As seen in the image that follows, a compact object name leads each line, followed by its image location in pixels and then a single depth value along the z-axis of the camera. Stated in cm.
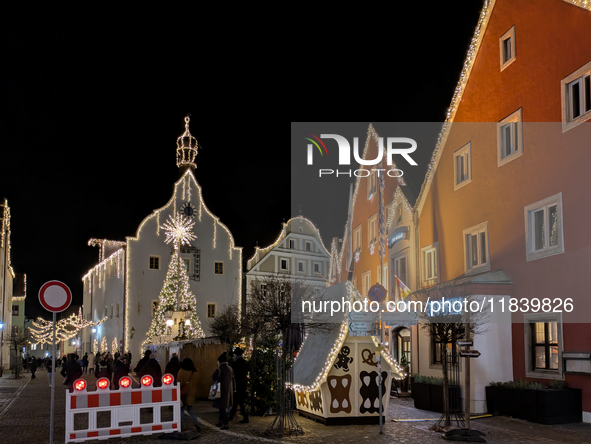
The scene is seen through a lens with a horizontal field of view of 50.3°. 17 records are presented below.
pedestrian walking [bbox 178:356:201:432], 1431
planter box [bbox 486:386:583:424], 1435
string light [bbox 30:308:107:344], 4794
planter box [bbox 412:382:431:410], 1720
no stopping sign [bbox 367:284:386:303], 1455
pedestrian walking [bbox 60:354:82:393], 1745
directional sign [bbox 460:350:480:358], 1277
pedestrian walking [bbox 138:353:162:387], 1514
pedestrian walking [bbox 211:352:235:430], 1420
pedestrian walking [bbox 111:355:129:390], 1734
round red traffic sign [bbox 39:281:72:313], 1234
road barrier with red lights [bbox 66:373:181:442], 1231
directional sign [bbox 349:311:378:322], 1370
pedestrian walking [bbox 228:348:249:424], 1530
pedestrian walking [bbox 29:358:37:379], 3962
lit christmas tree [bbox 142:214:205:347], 3619
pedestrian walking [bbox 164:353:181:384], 1435
